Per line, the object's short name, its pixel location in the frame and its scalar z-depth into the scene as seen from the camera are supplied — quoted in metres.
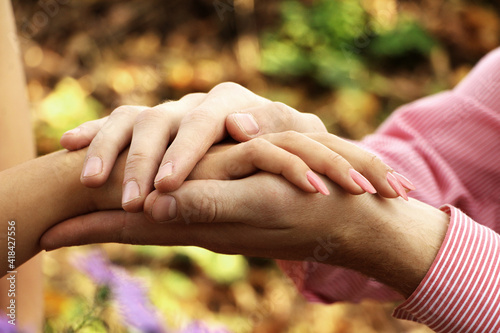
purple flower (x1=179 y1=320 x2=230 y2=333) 0.72
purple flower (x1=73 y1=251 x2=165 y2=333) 0.74
